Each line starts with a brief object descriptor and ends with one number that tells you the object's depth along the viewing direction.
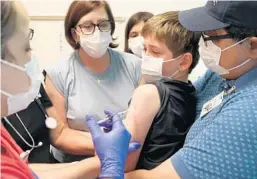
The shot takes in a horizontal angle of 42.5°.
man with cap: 1.02
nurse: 0.88
